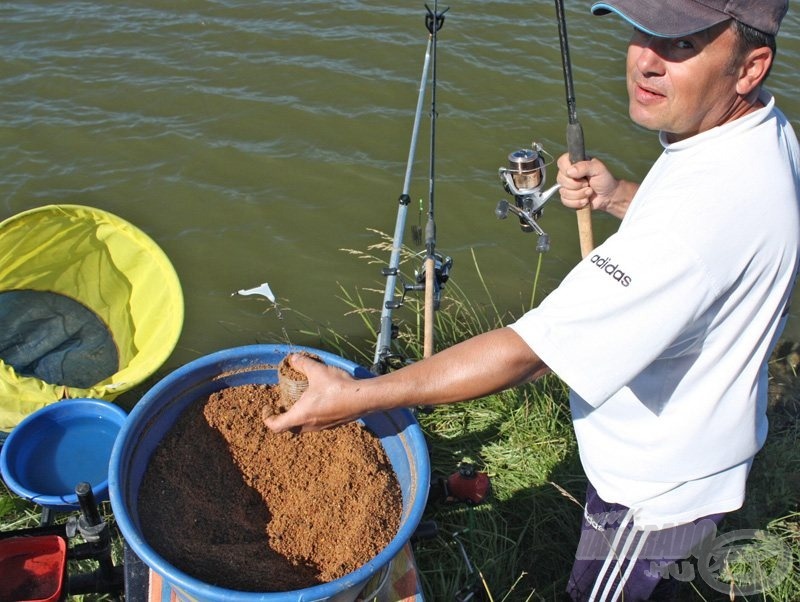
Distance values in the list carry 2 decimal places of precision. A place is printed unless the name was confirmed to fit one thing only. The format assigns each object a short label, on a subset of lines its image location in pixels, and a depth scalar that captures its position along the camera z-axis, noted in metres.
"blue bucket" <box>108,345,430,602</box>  1.78
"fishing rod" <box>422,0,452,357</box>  2.82
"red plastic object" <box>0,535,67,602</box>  2.43
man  1.60
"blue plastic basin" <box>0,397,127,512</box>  3.20
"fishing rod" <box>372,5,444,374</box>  2.83
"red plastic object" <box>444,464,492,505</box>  2.86
